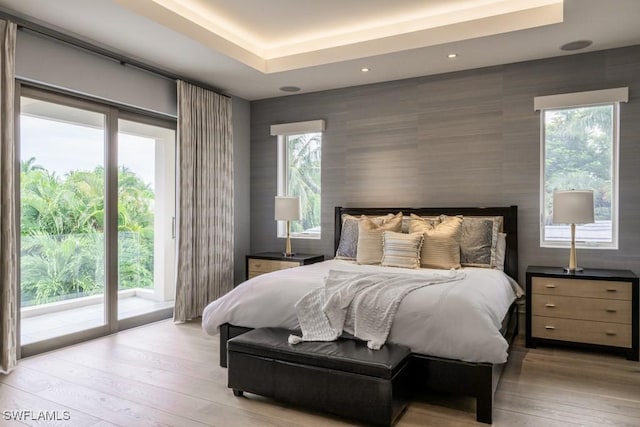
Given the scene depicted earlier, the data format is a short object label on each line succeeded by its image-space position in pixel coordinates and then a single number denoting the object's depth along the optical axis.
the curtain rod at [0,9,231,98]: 3.28
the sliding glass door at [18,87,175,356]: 3.64
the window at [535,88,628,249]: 3.99
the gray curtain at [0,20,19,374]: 3.17
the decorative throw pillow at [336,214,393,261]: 4.57
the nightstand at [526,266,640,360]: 3.50
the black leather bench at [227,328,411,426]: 2.33
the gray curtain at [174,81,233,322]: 4.68
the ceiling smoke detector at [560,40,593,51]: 3.75
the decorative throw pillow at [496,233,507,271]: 4.07
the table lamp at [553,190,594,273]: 3.68
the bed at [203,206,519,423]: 2.47
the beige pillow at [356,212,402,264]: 4.26
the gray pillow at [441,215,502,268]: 4.01
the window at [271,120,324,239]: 5.42
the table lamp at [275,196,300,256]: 5.00
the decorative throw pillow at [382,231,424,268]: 3.97
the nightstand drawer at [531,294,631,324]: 3.52
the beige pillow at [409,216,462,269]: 3.95
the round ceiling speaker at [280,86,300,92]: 5.16
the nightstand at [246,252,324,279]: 4.85
